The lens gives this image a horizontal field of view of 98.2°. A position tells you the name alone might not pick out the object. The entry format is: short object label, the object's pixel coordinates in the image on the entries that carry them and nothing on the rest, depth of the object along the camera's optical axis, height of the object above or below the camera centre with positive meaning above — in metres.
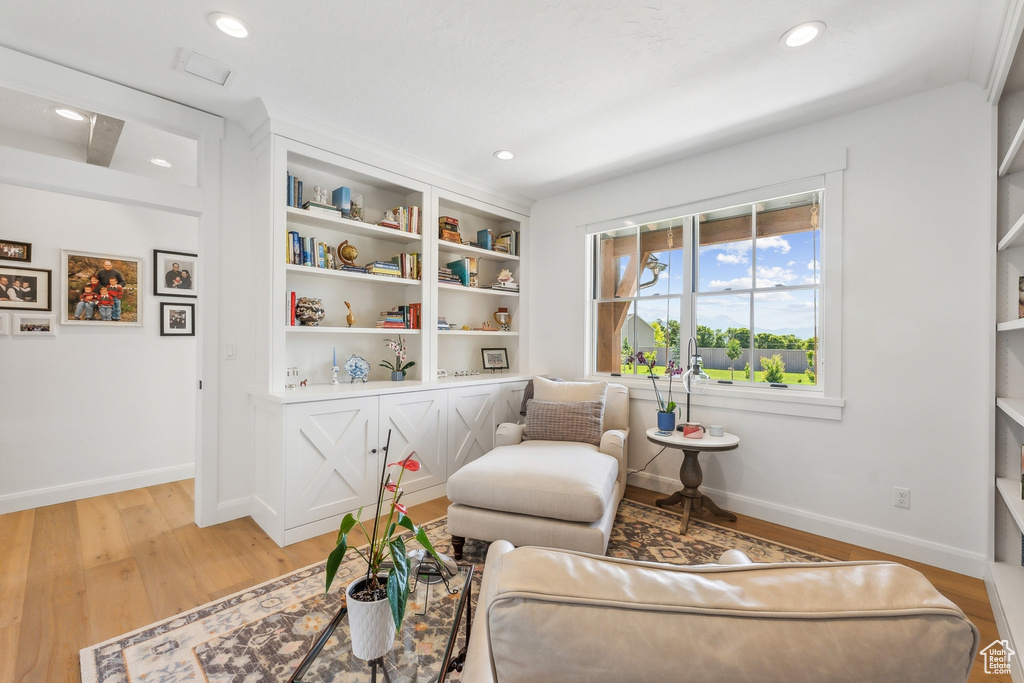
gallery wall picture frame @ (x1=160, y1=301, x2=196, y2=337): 3.69 +0.12
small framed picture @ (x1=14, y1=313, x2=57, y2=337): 3.03 +0.05
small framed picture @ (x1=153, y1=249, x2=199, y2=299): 3.63 +0.50
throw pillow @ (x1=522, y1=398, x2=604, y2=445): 2.98 -0.57
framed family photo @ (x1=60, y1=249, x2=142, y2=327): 3.22 +0.32
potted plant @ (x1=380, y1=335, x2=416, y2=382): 3.40 -0.22
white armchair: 2.15 -0.81
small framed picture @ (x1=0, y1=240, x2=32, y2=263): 2.97 +0.55
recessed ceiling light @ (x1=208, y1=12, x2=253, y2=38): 1.88 +1.34
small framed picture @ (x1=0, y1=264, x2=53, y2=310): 2.97 +0.30
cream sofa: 0.49 -0.33
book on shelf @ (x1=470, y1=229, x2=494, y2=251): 4.09 +0.91
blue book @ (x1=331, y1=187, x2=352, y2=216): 3.08 +0.95
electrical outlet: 2.44 -0.86
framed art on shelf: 4.28 -0.21
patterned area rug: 1.58 -1.20
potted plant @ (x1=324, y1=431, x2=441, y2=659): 1.04 -0.66
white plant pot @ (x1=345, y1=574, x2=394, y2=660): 1.09 -0.72
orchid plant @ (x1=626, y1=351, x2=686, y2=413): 3.03 -0.21
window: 2.91 +0.36
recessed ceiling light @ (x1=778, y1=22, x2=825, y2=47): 1.90 +1.35
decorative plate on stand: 3.19 -0.23
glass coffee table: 1.08 -0.82
